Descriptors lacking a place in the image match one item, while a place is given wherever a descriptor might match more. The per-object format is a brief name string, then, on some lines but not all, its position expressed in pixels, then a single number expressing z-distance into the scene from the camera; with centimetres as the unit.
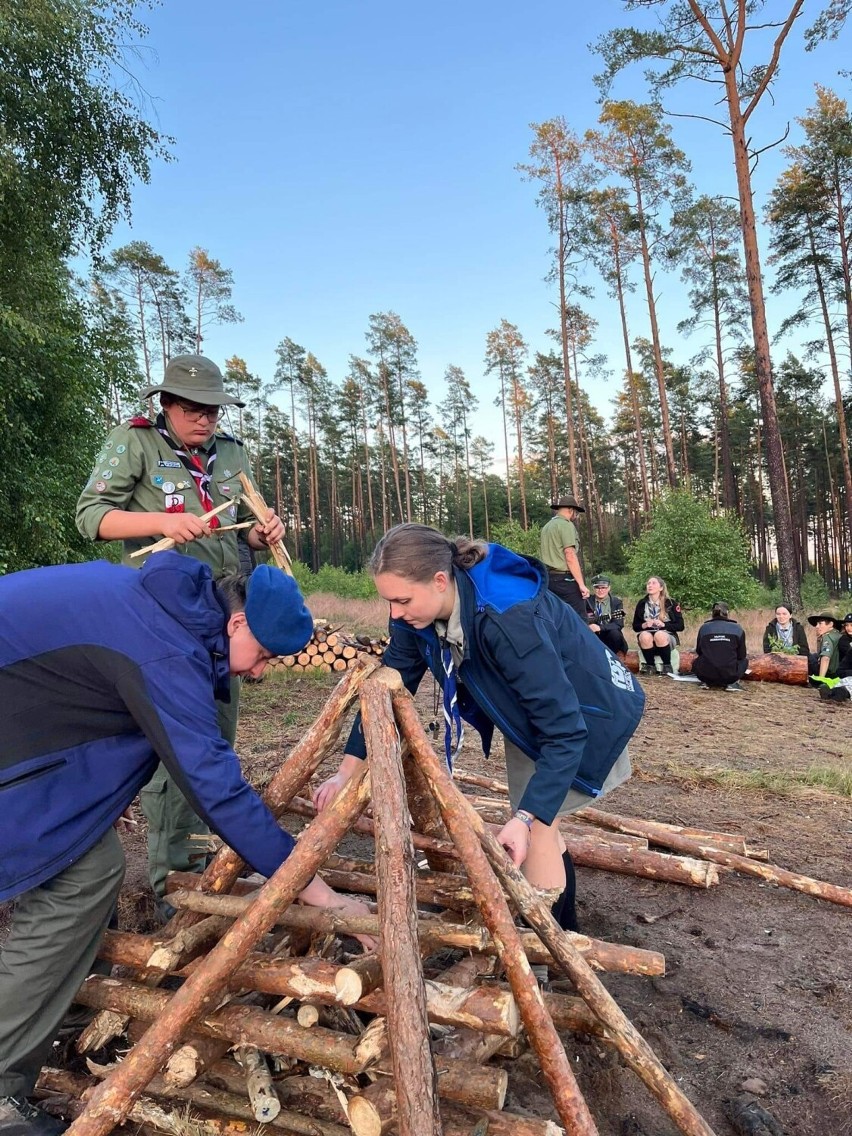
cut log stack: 1012
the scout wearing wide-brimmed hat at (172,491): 301
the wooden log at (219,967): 181
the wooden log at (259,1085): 192
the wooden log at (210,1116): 191
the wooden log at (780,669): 1002
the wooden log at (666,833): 401
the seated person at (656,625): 1084
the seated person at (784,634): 1111
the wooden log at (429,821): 275
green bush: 1794
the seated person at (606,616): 1062
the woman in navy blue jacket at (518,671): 244
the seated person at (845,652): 931
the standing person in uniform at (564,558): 944
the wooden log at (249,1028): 188
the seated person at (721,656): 967
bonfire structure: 182
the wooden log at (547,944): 194
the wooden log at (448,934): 213
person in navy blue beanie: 197
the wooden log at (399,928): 163
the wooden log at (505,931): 184
